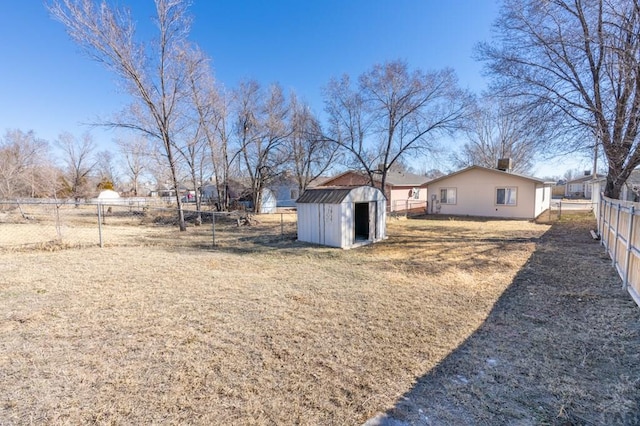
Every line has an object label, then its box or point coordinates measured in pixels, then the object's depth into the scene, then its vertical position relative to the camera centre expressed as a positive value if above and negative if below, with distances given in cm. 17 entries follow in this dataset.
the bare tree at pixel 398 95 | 1742 +609
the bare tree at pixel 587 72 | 846 +402
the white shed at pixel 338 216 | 948 -62
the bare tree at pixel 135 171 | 3876 +340
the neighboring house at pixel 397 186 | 2372 +84
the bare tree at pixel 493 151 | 3186 +503
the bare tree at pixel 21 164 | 2327 +320
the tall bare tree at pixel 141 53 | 1170 +585
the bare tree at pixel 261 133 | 2141 +443
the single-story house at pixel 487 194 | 1825 +18
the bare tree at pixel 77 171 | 3841 +331
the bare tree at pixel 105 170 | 4538 +417
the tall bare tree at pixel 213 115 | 1513 +499
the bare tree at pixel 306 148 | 2257 +404
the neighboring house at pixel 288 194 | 3204 +31
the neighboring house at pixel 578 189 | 4049 +114
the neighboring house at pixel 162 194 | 4010 +51
